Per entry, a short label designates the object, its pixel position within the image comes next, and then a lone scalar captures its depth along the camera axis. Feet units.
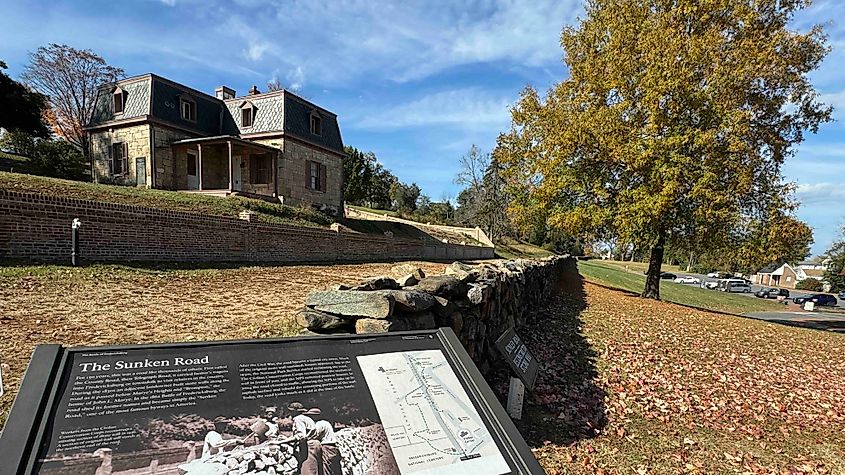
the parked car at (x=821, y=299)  123.75
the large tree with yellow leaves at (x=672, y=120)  36.99
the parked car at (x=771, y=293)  146.92
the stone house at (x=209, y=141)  66.03
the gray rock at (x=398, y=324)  10.88
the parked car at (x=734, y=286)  156.46
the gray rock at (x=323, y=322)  11.43
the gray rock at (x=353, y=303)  11.09
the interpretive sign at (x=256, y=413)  5.40
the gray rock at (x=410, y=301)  11.97
